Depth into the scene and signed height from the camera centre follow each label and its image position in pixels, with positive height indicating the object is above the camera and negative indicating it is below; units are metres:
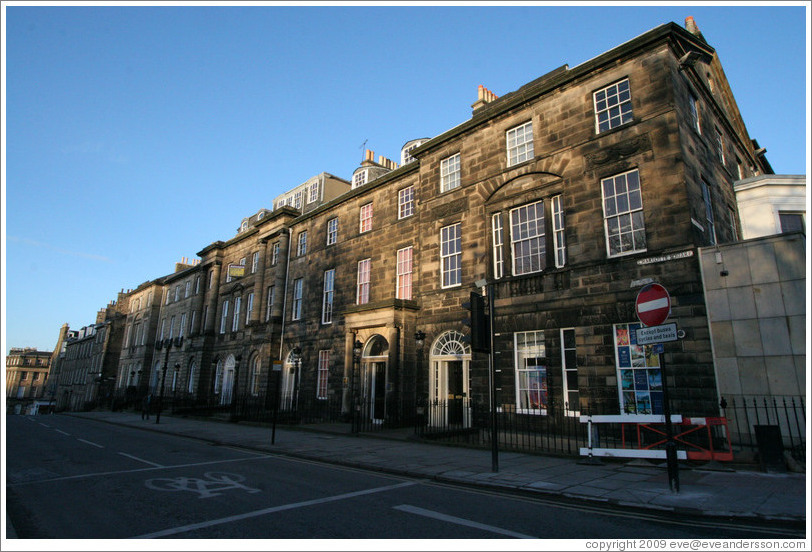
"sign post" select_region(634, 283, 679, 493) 7.08 +1.11
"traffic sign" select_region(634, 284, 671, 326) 7.39 +1.43
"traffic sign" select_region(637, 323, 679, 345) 7.15 +0.91
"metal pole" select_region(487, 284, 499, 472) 9.23 -1.04
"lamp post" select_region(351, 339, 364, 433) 17.59 +0.97
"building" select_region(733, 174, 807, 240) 15.58 +6.69
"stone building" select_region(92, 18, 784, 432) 12.59 +5.18
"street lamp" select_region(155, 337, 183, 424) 39.66 +3.53
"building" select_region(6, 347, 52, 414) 90.00 +0.90
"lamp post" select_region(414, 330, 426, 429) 17.75 +0.36
